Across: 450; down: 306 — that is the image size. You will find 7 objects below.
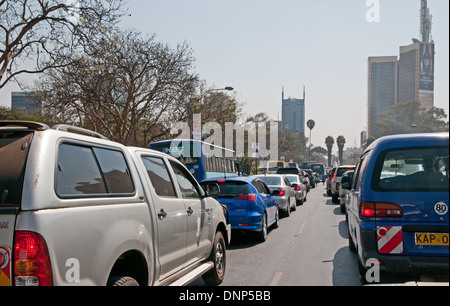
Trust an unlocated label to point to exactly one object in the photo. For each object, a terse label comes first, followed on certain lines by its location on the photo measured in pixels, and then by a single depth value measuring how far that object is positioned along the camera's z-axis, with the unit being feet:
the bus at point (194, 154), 68.13
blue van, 15.30
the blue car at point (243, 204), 31.17
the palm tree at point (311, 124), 472.03
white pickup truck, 9.04
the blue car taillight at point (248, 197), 31.55
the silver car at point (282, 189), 48.08
